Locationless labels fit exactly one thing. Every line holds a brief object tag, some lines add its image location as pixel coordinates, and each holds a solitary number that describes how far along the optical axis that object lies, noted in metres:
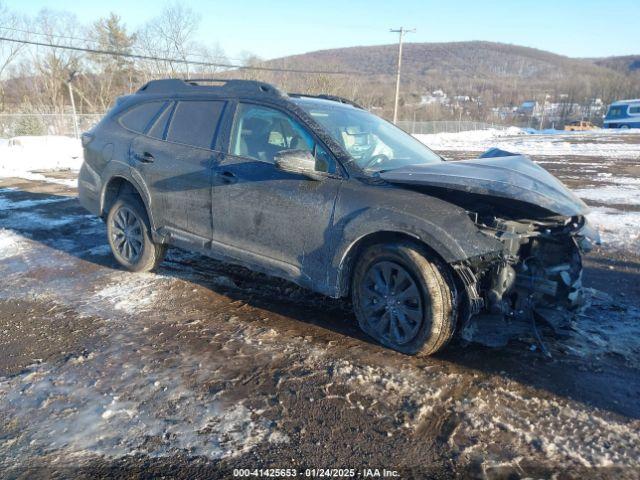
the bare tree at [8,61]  42.25
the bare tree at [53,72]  41.75
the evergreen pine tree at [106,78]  43.06
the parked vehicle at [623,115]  46.19
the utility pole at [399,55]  37.38
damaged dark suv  3.22
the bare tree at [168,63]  40.91
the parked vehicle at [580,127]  58.36
